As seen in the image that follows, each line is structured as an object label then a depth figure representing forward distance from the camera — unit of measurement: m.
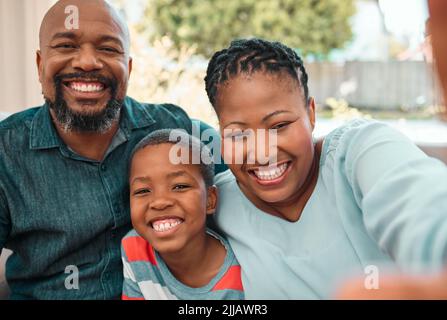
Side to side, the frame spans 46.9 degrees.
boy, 1.26
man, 1.36
